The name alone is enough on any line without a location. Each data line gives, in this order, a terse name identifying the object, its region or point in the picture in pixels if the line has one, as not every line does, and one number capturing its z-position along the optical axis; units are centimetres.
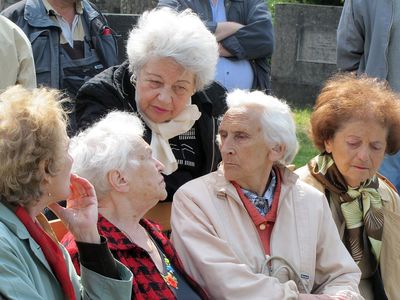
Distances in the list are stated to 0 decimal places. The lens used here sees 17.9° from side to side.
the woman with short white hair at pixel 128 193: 500
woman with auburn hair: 655
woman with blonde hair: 384
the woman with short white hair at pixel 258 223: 544
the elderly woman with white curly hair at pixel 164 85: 613
